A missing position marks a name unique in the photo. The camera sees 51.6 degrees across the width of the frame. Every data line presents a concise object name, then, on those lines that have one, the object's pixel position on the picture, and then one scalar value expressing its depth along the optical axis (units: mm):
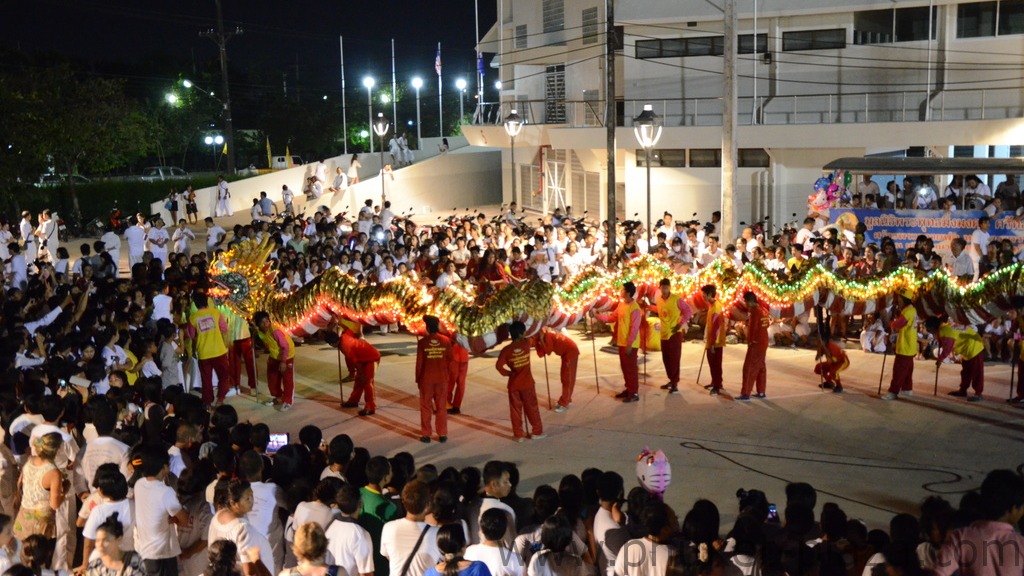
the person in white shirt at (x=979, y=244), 17578
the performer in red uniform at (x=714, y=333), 13422
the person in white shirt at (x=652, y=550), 6086
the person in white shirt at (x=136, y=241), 21578
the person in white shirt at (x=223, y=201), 31672
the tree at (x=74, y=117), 31719
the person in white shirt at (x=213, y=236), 21781
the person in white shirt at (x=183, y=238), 21203
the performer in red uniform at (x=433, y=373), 11773
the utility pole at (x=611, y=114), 18078
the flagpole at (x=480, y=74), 39178
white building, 25578
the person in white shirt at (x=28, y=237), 22719
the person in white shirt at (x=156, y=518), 7055
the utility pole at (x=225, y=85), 38156
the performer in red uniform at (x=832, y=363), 13375
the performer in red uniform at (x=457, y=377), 12398
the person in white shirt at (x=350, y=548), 6402
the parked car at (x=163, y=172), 51300
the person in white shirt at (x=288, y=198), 29967
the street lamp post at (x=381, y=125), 28234
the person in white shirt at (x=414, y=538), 6371
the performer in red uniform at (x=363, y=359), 12914
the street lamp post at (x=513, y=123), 23734
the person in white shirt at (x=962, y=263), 16625
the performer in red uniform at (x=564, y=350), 12812
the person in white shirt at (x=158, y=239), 21156
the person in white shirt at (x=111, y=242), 20500
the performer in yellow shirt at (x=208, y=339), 13180
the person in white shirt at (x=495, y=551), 6059
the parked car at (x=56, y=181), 35844
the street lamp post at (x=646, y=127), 17844
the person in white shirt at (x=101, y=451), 8133
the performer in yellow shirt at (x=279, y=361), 12984
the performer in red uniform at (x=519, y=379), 11578
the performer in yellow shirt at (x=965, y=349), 12609
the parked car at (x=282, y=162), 49938
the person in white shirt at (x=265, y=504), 7059
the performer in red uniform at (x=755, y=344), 13156
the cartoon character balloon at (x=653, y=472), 7508
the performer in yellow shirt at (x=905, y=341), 12703
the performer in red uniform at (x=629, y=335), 13180
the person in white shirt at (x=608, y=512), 6672
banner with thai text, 19391
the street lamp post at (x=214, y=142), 57625
